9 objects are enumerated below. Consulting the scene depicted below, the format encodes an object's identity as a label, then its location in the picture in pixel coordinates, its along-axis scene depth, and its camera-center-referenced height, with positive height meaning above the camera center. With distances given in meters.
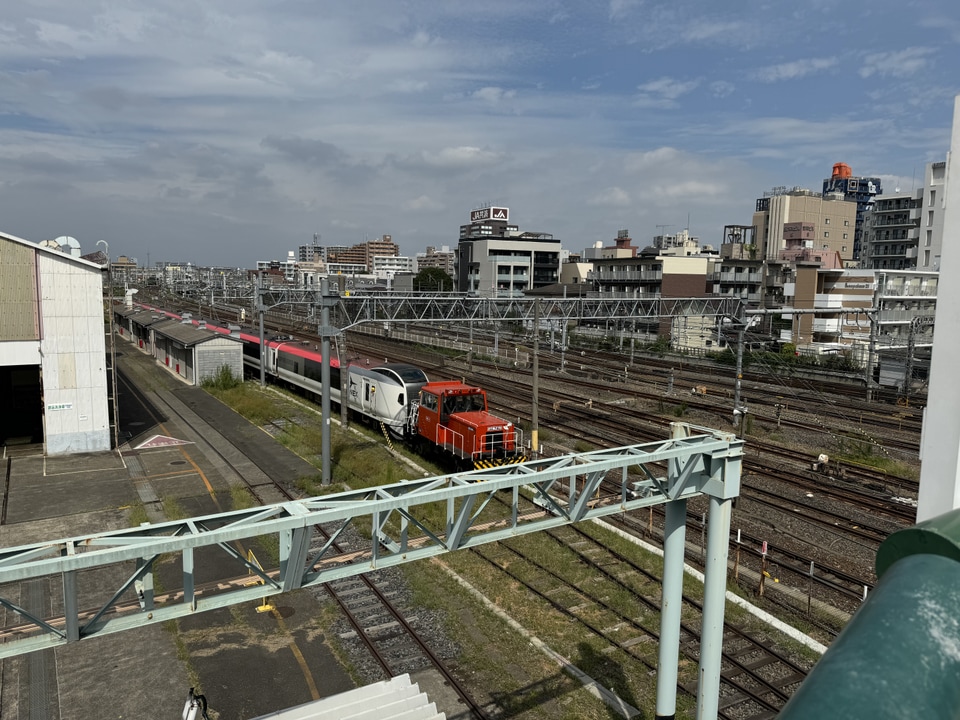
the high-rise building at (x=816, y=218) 92.94 +11.21
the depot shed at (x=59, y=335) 23.11 -1.95
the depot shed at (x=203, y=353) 37.59 -3.91
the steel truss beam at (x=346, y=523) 5.71 -2.33
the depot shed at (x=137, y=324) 52.05 -3.72
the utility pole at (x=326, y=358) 20.12 -2.22
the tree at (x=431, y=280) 98.93 +1.37
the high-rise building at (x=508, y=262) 95.06 +4.23
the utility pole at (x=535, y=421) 21.62 -4.09
